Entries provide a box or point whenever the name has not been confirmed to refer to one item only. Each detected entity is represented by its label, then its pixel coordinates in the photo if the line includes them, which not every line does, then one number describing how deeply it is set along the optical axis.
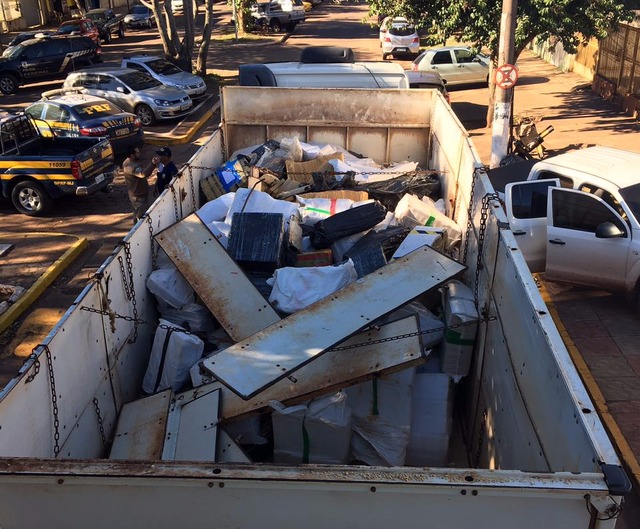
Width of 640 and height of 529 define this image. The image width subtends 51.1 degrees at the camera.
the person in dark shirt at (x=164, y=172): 9.91
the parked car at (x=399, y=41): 29.62
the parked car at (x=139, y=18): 41.03
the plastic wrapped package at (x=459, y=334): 5.43
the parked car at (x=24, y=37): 27.13
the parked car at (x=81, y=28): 32.34
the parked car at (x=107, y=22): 35.97
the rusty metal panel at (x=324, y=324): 4.38
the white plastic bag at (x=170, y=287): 6.29
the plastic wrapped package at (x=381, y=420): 4.94
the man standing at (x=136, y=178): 10.12
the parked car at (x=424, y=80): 17.89
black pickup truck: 11.80
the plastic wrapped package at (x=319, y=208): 8.17
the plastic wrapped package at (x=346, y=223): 7.43
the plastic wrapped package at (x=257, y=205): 7.96
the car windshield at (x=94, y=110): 15.14
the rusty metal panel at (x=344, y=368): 4.78
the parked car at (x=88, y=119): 14.93
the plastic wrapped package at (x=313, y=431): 4.72
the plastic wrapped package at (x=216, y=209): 8.25
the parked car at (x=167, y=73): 20.52
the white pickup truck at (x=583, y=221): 8.09
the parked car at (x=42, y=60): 24.42
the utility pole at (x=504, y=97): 12.02
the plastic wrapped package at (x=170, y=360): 5.63
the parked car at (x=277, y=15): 39.00
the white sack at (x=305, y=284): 6.00
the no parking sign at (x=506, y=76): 12.16
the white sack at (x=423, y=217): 7.16
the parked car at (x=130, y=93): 18.80
